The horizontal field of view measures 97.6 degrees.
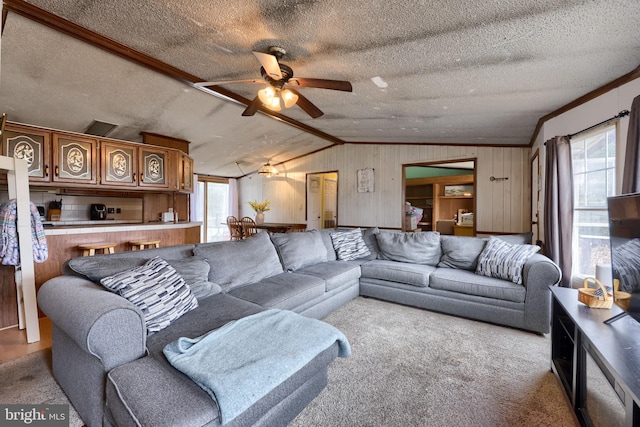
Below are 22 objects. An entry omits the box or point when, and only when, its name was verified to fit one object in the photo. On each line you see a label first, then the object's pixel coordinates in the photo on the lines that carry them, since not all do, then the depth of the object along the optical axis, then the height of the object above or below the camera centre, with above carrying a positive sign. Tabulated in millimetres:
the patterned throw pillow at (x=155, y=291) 1615 -463
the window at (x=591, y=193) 2545 +189
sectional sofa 1189 -646
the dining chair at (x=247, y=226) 6422 -254
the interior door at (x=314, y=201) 7152 +353
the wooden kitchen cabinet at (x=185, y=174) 5094 +768
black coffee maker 4773 +81
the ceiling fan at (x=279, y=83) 2343 +1222
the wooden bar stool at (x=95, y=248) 3396 -397
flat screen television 1379 -193
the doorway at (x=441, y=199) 6536 +387
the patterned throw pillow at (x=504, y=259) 2749 -471
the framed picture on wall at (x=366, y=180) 6105 +747
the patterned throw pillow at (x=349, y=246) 3867 -441
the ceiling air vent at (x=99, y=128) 4090 +1321
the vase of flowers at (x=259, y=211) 7281 +102
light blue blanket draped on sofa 1110 -657
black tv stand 1081 -718
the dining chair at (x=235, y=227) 6527 -283
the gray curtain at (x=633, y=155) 1921 +408
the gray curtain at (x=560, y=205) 2840 +85
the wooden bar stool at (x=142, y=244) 3936 -400
